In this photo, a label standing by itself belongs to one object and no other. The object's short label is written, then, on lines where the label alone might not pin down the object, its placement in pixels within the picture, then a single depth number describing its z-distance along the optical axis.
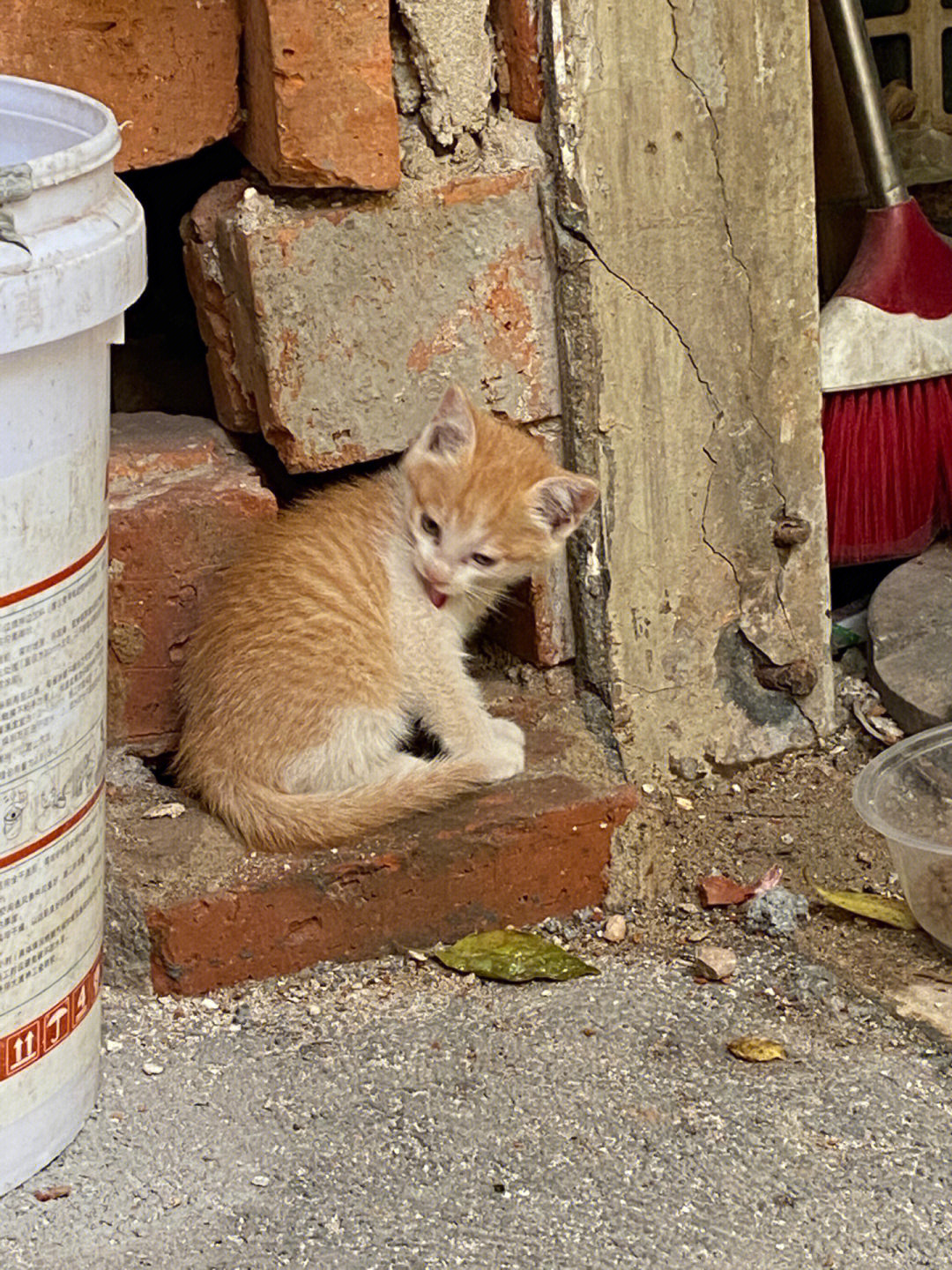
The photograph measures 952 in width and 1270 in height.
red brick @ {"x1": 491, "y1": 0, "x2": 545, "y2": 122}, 2.18
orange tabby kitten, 2.21
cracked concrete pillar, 2.22
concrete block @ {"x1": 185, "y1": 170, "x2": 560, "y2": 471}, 2.19
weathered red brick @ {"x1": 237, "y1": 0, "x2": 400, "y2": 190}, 2.09
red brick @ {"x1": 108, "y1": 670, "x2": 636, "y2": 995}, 2.09
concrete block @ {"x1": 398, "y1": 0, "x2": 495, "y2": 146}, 2.18
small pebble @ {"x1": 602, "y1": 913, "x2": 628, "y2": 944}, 2.26
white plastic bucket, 1.45
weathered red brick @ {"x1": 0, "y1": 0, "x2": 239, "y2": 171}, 2.04
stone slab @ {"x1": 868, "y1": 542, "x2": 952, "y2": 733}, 2.63
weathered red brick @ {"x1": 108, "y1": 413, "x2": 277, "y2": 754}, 2.25
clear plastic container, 2.12
